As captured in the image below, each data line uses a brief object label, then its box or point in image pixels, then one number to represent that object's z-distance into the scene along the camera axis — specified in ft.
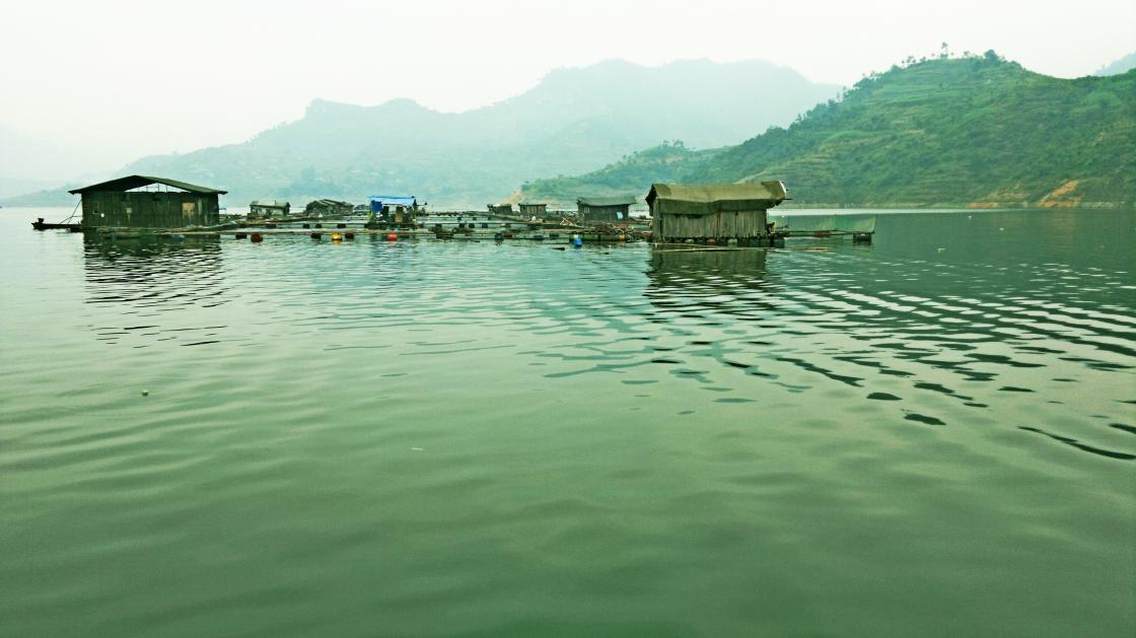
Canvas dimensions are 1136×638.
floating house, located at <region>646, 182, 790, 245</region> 200.13
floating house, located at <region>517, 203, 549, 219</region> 429.38
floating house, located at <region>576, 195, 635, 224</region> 330.54
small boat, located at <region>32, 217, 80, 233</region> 286.62
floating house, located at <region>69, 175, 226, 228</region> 266.77
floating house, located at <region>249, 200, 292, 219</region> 428.97
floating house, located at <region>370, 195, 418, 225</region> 344.41
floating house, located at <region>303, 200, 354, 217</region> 475.56
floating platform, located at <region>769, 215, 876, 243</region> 231.71
